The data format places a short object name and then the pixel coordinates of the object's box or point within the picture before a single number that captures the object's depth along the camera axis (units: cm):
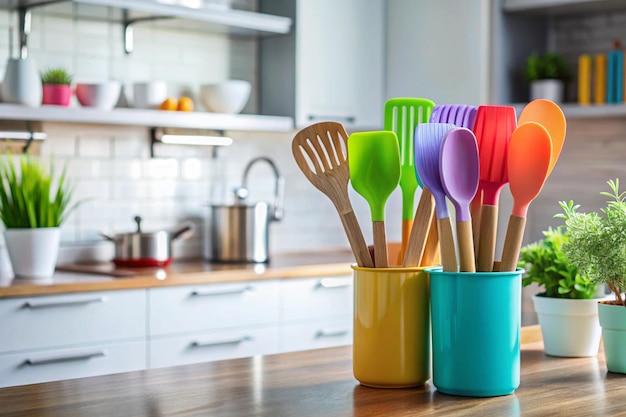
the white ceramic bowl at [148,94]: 406
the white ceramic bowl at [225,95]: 427
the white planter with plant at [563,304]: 189
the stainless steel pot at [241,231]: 423
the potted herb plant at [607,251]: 163
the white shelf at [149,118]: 361
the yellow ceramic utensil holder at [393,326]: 158
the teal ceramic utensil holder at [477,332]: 153
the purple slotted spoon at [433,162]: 150
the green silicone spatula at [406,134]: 168
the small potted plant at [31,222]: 352
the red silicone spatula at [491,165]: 158
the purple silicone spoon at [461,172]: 148
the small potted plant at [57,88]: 374
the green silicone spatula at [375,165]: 154
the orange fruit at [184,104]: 411
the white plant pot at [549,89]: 454
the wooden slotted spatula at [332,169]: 159
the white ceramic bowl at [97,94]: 382
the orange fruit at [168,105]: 406
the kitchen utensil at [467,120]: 162
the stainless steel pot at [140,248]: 390
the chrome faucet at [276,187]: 449
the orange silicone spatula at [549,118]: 167
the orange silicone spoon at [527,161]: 153
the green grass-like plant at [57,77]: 374
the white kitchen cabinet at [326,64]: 450
